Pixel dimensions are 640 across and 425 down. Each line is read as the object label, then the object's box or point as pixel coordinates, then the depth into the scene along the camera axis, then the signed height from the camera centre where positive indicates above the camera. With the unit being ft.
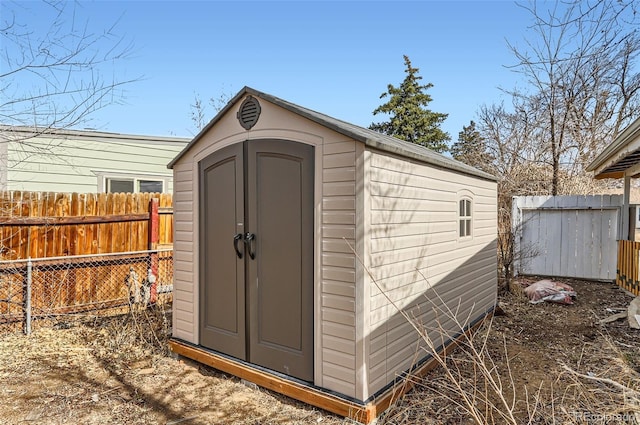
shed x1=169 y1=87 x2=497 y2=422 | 9.34 -1.38
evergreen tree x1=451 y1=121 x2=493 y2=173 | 43.38 +5.93
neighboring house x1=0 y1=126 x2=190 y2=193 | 18.66 +2.29
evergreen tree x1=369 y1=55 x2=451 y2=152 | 64.59 +15.51
